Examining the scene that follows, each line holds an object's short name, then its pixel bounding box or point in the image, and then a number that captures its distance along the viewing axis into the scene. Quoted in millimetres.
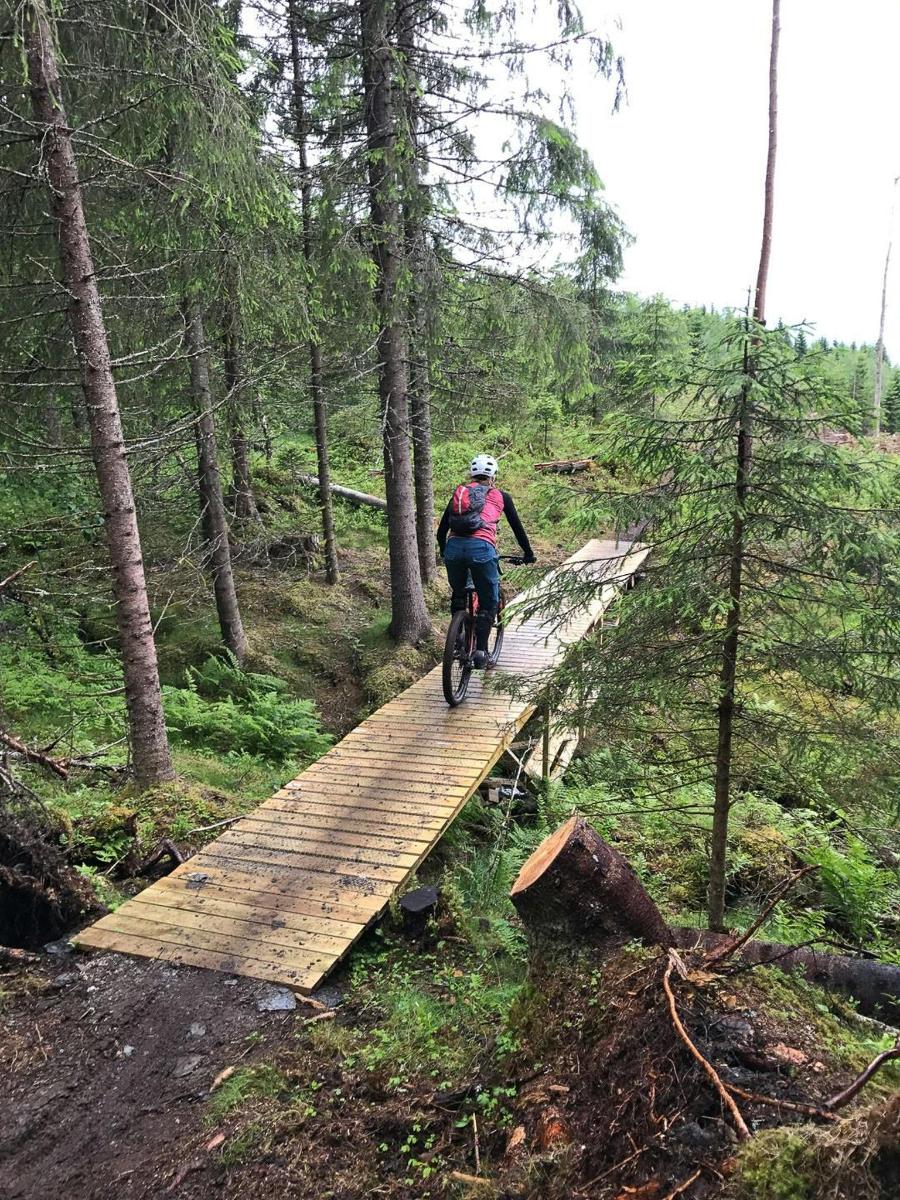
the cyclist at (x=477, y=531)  7527
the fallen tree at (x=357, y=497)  18609
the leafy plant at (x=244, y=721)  8516
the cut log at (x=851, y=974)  4055
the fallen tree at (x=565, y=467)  22734
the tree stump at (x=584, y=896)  3270
